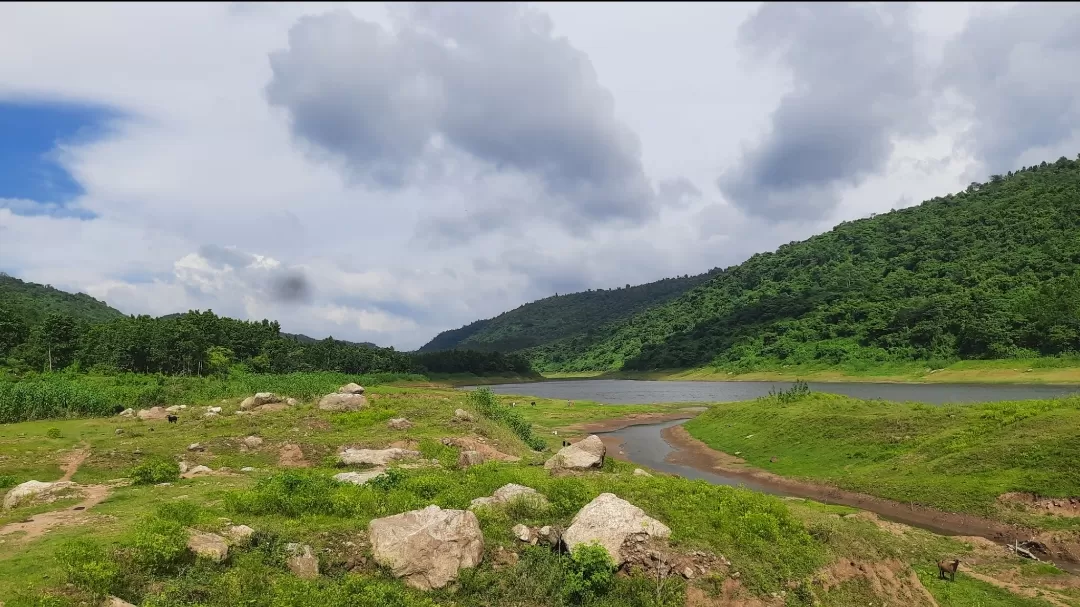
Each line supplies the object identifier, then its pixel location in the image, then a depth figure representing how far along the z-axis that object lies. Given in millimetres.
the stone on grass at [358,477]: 20173
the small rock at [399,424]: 33769
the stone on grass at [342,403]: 38000
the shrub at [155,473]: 22312
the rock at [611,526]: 14656
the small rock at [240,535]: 13820
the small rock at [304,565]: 13133
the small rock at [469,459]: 24108
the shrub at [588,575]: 13680
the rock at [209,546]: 12906
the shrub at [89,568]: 11305
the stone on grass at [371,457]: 25719
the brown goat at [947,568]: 18880
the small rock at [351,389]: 45766
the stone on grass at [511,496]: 16766
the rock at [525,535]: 15297
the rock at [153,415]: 40959
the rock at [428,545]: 13695
